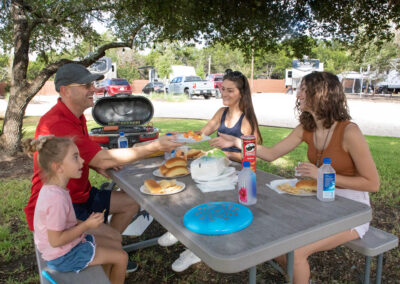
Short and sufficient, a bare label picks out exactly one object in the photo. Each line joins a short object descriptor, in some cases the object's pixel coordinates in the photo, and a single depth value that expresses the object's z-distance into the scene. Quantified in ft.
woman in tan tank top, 6.81
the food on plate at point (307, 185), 6.48
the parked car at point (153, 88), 101.55
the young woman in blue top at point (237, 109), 11.73
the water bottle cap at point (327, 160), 5.99
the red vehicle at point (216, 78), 81.92
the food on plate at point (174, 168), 8.03
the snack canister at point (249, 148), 6.89
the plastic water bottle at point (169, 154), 9.67
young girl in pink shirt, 5.79
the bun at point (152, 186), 6.69
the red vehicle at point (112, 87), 86.99
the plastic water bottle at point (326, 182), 5.88
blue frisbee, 4.80
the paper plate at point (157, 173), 8.11
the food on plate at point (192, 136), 8.89
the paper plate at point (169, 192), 6.68
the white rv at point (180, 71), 115.14
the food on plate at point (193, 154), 10.05
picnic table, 4.26
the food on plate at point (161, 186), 6.70
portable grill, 15.05
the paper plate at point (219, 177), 7.23
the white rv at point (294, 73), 125.70
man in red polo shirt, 7.95
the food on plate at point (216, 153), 8.13
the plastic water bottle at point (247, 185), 5.78
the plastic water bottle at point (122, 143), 11.19
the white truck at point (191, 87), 81.00
